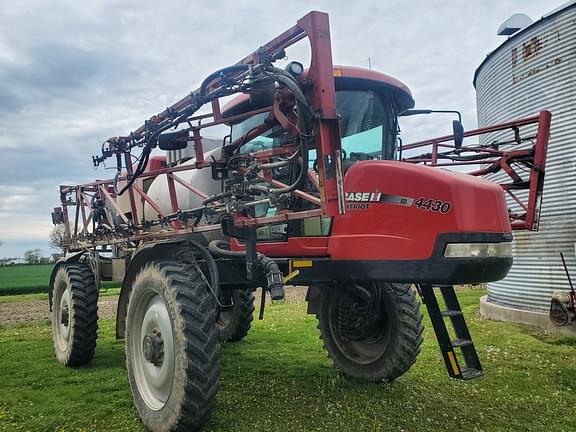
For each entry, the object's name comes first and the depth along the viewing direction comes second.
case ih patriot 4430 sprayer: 3.69
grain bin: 9.66
